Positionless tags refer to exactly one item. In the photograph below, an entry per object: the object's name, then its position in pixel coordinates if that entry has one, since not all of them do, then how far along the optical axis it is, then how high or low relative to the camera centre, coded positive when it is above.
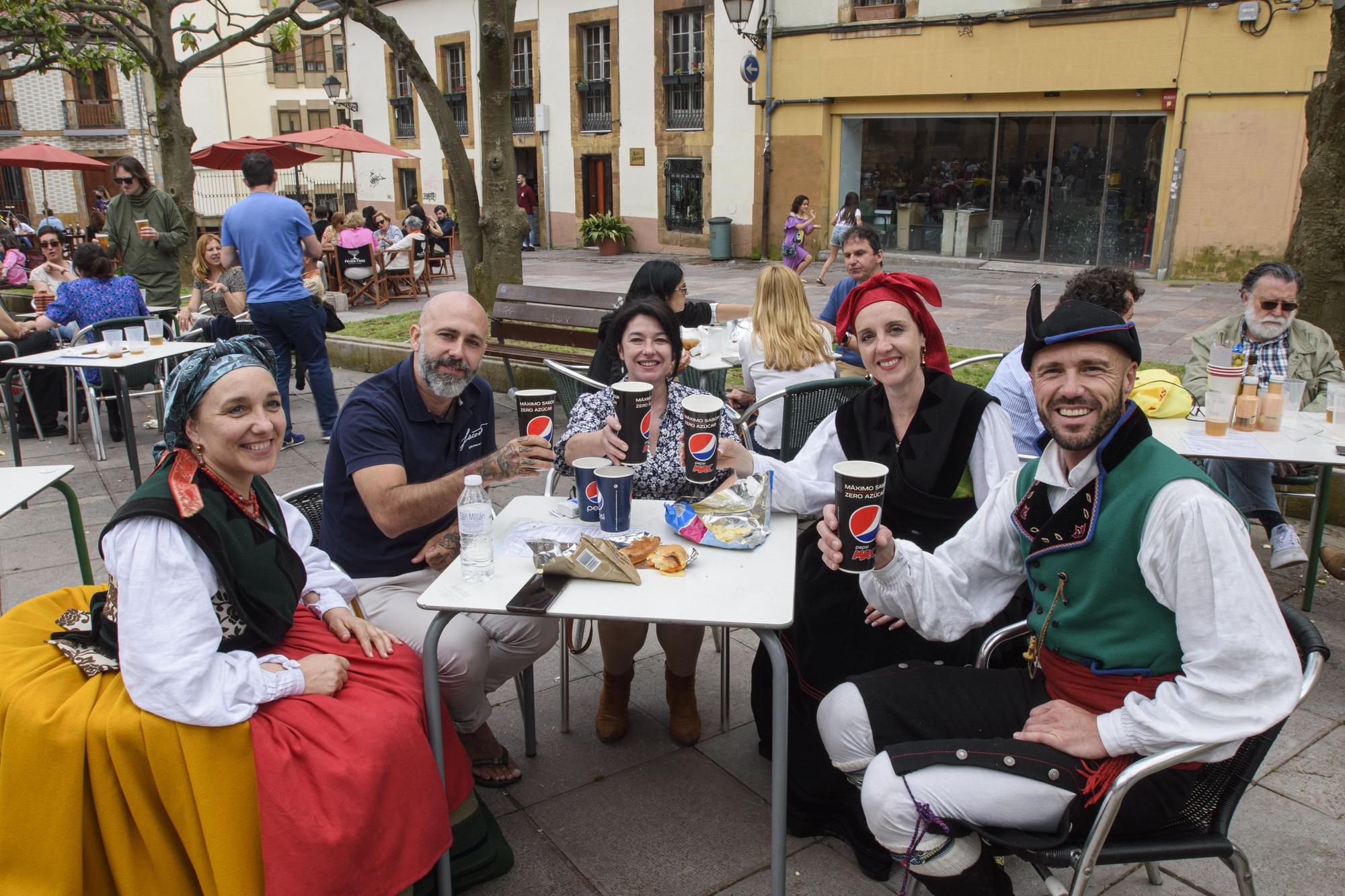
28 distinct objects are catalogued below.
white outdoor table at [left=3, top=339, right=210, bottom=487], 5.58 -0.81
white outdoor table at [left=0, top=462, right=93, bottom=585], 2.98 -0.84
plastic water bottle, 2.35 -0.77
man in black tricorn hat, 1.72 -0.83
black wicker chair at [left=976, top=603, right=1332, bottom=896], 1.72 -1.13
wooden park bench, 7.08 -0.75
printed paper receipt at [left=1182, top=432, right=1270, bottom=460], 3.43 -0.81
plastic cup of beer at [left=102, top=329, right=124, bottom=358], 5.77 -0.72
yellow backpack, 3.88 -0.70
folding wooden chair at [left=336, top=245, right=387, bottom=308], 13.20 -0.73
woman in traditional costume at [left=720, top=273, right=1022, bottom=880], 2.60 -0.73
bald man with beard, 2.65 -0.75
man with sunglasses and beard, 4.21 -0.59
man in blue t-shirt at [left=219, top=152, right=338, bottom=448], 6.39 -0.30
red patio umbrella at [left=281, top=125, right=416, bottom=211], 15.33 +1.30
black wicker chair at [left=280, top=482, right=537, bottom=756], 2.84 -0.90
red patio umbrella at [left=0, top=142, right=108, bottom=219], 15.97 +1.04
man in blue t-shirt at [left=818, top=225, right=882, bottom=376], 5.64 -0.19
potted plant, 20.20 -0.21
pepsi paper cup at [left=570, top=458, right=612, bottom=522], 2.65 -0.73
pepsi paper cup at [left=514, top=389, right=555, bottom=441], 2.69 -0.53
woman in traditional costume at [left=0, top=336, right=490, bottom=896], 1.84 -1.00
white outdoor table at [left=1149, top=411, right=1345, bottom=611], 3.40 -0.81
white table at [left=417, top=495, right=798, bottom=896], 2.10 -0.85
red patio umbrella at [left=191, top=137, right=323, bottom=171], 14.98 +1.08
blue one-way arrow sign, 17.55 +2.74
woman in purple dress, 13.95 -0.18
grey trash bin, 18.50 -0.35
